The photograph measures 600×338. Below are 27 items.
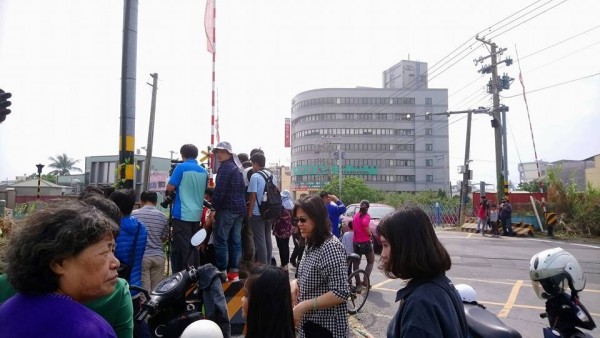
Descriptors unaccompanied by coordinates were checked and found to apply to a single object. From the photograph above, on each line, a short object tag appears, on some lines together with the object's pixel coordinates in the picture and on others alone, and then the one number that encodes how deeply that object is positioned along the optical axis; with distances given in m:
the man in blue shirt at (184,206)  5.10
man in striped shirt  4.74
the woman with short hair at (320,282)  2.70
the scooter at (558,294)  2.89
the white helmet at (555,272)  2.96
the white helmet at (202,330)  1.91
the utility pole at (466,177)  24.69
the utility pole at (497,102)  22.72
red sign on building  68.38
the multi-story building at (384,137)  70.25
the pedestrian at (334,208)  9.16
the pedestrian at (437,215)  31.62
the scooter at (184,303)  2.86
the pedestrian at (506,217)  19.41
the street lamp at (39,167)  16.90
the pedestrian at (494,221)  19.86
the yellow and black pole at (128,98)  5.50
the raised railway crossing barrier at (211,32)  6.95
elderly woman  1.28
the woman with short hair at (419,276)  1.75
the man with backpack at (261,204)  6.00
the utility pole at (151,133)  19.28
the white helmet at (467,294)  3.03
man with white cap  5.19
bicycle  6.62
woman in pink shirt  7.88
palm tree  71.38
